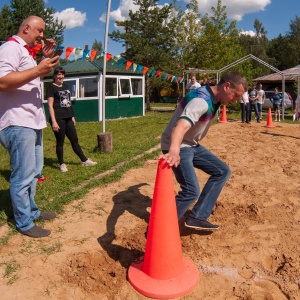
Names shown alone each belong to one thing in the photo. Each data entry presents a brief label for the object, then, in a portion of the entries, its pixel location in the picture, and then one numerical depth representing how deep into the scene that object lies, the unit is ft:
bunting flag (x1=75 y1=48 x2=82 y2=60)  35.22
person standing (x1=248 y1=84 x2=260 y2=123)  50.55
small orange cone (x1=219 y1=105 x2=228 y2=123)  49.75
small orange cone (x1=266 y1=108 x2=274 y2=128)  45.09
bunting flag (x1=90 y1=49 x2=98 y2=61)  36.49
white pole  25.18
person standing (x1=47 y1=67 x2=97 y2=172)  19.81
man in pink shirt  10.18
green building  59.21
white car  83.20
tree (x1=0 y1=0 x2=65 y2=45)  83.84
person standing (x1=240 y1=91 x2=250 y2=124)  46.48
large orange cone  9.29
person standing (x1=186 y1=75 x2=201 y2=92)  44.09
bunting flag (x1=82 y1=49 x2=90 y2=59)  35.33
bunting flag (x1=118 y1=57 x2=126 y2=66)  40.79
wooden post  25.55
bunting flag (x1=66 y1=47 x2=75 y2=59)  35.02
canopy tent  54.92
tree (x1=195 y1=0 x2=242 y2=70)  82.94
